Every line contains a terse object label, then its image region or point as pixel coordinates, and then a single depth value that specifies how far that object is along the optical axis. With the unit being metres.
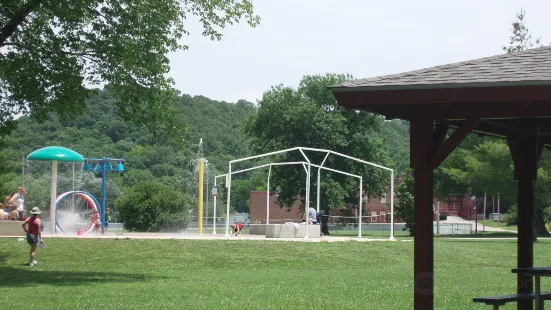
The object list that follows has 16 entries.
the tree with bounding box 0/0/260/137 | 20.58
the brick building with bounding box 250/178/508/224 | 95.88
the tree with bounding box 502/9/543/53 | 61.28
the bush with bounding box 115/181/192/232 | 42.56
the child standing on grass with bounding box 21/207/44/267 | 22.56
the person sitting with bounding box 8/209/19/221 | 33.31
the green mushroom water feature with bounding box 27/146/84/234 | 32.59
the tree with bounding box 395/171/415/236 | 64.12
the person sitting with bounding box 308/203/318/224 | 37.34
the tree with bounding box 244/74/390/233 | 67.50
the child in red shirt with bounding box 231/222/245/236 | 37.54
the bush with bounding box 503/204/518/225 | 75.86
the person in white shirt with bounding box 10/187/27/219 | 33.81
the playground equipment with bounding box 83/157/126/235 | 36.74
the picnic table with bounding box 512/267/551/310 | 10.48
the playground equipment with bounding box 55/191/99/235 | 36.88
